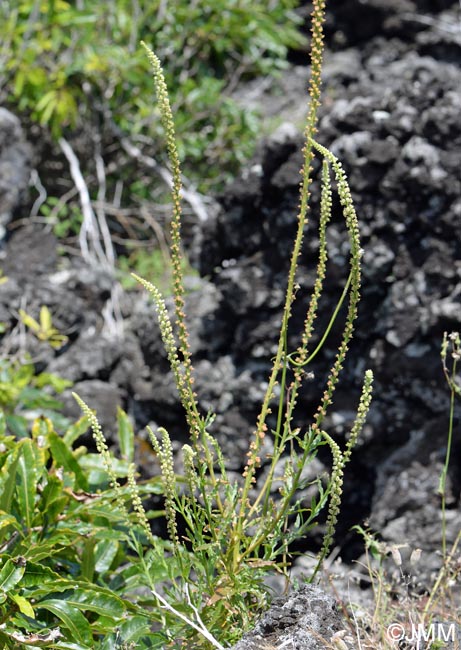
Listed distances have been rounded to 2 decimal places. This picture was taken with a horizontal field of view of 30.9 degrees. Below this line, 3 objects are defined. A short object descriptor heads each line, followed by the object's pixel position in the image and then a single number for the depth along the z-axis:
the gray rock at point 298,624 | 2.14
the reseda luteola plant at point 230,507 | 2.14
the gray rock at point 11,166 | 5.69
